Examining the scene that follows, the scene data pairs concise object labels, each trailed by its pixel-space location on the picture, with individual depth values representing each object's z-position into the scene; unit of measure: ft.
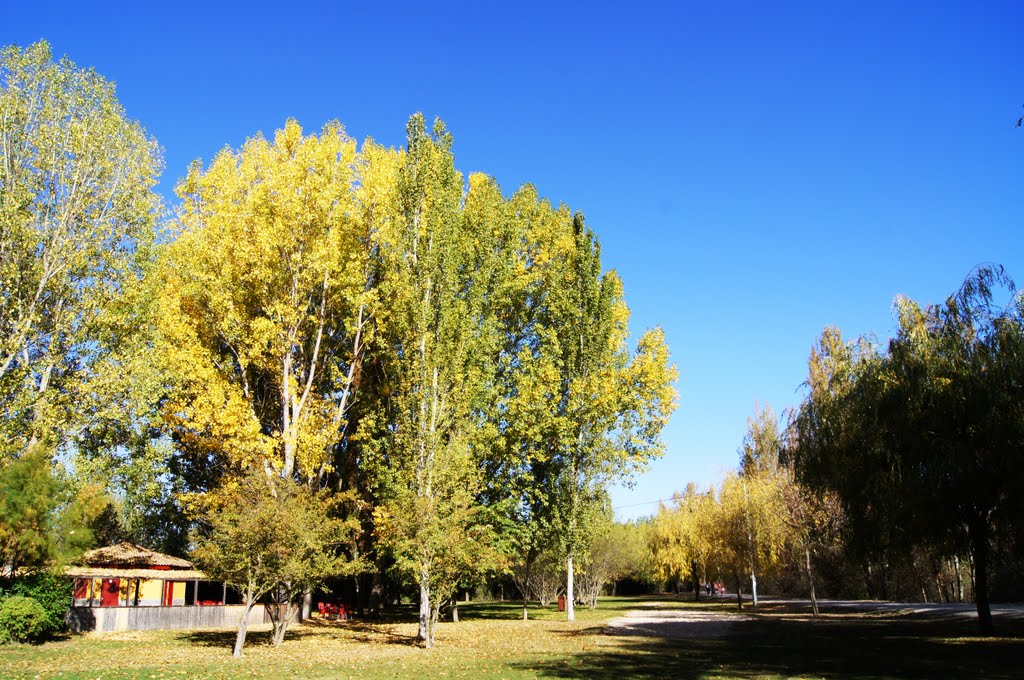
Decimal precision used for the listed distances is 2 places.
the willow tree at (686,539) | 157.17
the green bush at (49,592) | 71.77
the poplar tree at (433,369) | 67.46
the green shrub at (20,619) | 66.74
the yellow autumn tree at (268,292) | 80.53
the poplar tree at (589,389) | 101.19
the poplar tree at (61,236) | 75.46
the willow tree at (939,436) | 58.13
